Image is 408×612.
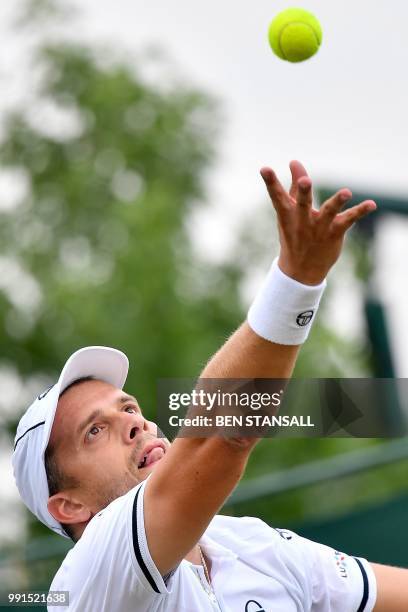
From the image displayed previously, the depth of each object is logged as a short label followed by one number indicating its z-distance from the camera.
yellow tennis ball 8.48
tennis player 6.36
